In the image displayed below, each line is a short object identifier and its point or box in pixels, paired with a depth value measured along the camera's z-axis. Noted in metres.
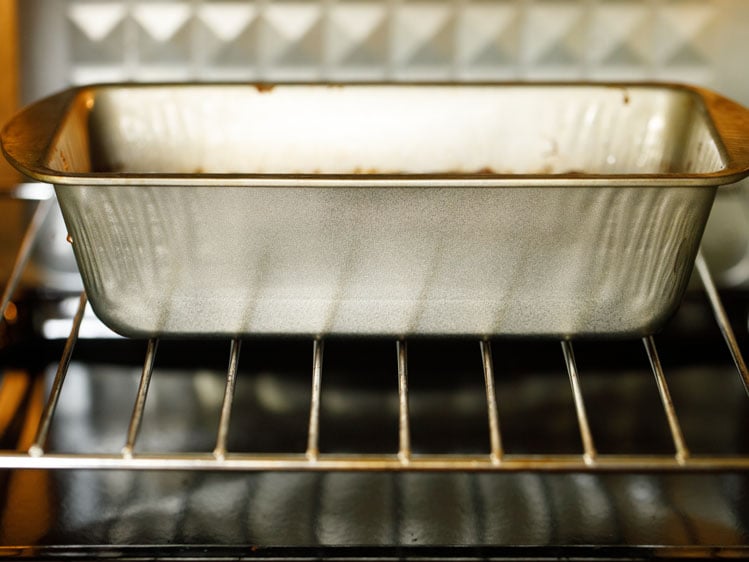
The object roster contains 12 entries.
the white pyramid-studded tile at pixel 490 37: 0.81
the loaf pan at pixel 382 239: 0.54
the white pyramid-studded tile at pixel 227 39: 0.81
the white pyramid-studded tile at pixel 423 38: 0.81
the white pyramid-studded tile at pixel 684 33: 0.81
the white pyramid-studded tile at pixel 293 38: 0.81
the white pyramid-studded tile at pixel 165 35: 0.81
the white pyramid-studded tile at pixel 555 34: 0.81
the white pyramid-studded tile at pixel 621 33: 0.81
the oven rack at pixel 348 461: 0.51
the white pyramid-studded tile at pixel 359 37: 0.81
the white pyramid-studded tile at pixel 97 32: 0.81
